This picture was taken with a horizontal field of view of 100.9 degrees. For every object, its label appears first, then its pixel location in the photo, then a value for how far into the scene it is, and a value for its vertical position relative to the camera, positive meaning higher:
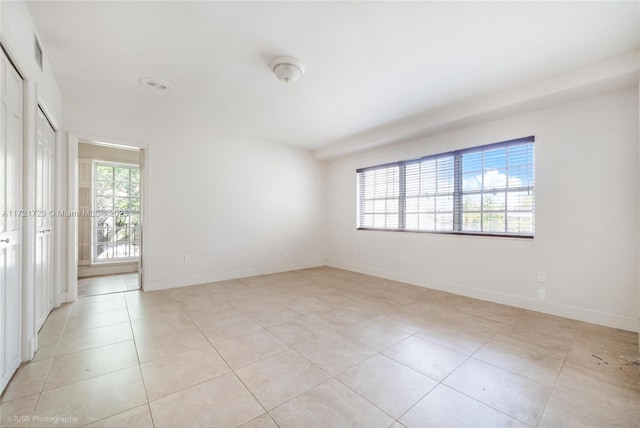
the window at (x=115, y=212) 5.25 -0.01
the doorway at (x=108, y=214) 5.06 -0.05
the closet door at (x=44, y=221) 2.49 -0.10
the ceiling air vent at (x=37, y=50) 2.15 +1.36
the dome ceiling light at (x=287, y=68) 2.46 +1.38
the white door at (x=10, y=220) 1.67 -0.06
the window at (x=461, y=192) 3.36 +0.32
